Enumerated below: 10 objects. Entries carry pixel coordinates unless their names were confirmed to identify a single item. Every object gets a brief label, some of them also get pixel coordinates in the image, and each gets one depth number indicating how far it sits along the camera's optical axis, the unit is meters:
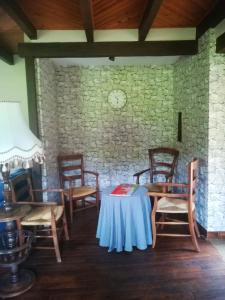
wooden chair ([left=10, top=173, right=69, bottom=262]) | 2.67
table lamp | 2.07
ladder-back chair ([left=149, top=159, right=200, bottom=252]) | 2.79
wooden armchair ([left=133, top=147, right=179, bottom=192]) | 3.95
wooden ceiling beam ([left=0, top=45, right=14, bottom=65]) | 3.81
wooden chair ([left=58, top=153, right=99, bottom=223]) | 3.74
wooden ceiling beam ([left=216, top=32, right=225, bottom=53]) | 2.70
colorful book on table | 2.98
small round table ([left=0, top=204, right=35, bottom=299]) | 2.23
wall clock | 4.42
